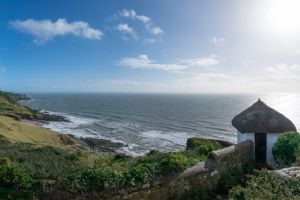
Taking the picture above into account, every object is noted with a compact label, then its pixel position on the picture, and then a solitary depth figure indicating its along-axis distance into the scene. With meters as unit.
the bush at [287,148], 8.98
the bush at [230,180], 7.66
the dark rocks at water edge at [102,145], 30.29
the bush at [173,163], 7.66
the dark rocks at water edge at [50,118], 49.46
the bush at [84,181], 6.97
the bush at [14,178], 7.17
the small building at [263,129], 10.27
